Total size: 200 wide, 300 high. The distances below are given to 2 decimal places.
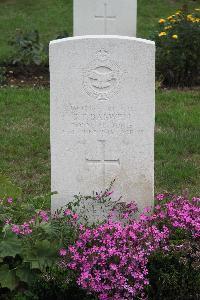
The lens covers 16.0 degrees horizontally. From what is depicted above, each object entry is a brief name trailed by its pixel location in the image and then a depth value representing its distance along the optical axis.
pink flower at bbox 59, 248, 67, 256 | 4.06
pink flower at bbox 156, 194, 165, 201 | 4.68
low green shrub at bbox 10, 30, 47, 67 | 10.39
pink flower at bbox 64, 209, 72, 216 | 4.46
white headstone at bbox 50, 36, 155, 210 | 4.60
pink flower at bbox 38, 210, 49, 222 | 4.35
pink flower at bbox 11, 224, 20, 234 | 4.18
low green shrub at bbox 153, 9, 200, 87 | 9.55
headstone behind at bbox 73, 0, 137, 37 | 9.57
